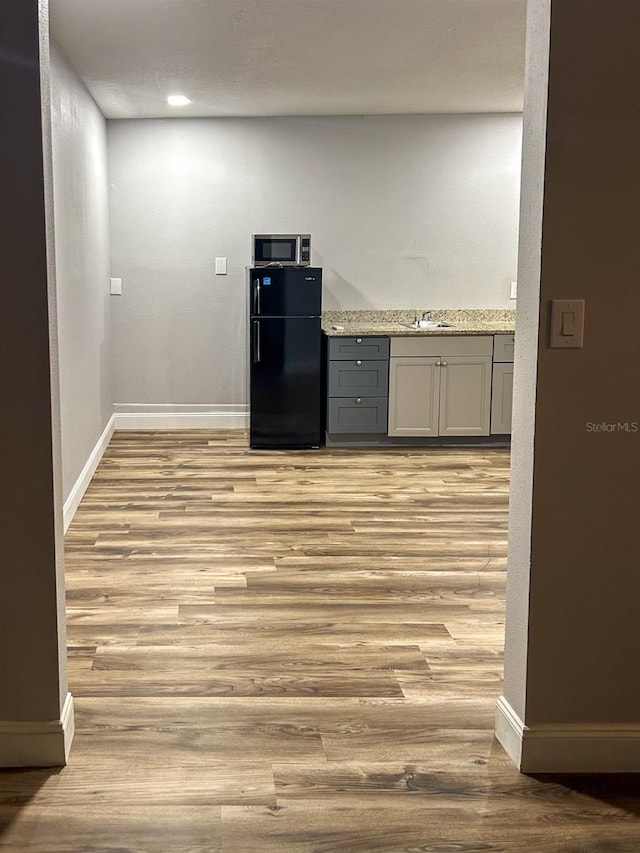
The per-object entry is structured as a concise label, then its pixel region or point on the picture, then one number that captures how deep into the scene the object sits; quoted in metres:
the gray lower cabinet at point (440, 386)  6.71
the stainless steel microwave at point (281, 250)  6.73
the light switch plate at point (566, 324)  2.26
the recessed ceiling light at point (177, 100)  6.35
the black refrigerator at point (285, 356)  6.58
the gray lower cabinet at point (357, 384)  6.71
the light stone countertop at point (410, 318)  7.21
